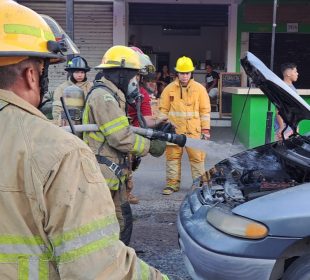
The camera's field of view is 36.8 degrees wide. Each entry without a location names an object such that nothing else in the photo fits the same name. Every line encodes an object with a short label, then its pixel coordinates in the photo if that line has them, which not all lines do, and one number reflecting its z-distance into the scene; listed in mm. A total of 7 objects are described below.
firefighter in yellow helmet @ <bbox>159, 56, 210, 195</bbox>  6574
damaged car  2697
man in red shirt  4422
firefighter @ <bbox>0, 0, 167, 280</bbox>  1269
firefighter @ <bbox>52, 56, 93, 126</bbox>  6527
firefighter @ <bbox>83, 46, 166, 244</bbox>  3658
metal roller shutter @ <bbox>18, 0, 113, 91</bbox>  11516
